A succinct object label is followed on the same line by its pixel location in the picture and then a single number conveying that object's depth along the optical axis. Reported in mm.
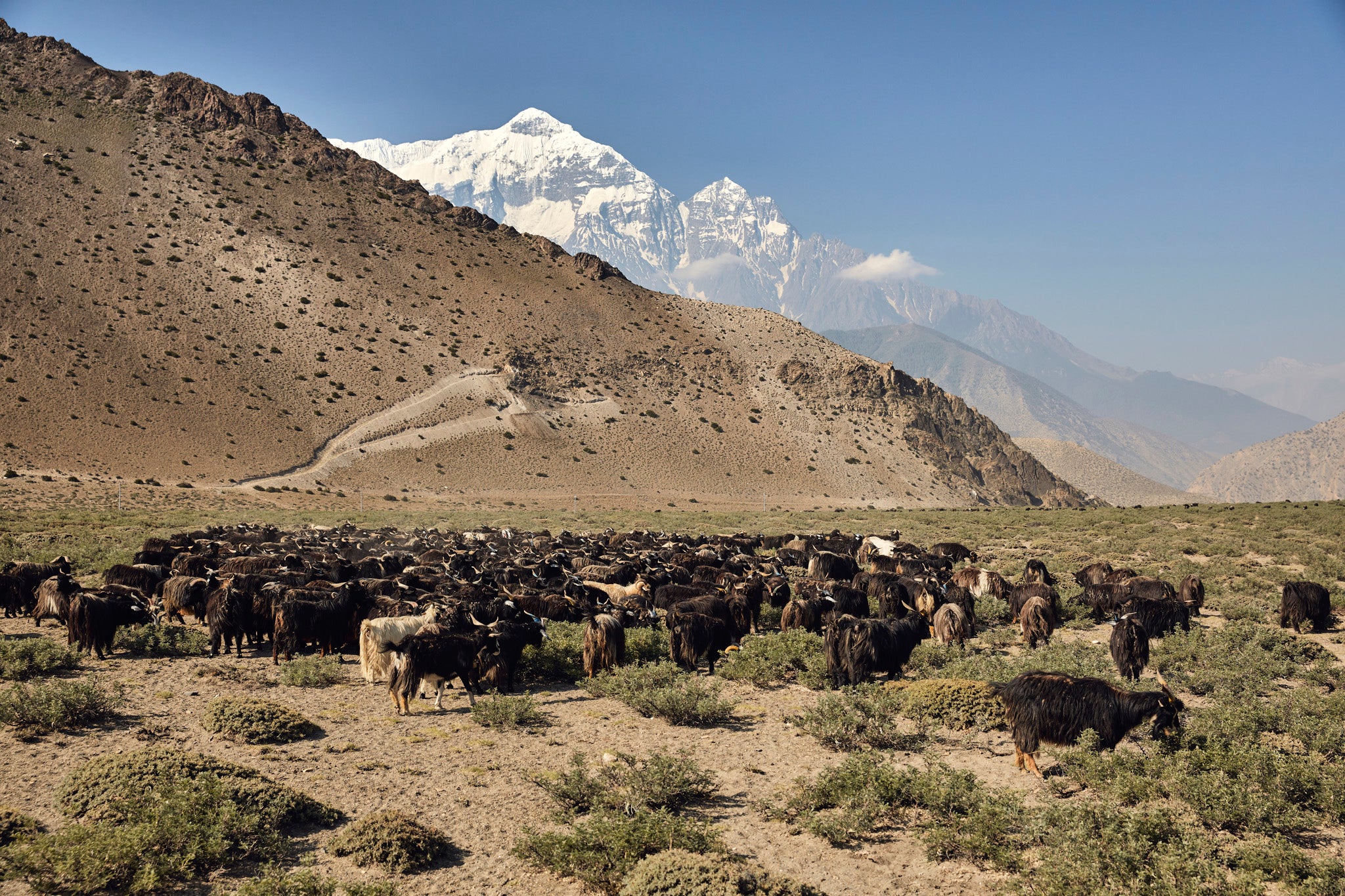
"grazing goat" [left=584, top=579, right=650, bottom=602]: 17984
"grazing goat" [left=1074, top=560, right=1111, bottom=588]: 20328
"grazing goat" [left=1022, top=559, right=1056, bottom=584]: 20125
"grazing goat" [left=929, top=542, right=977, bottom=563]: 28484
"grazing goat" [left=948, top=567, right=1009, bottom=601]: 19094
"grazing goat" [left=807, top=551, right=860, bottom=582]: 22500
